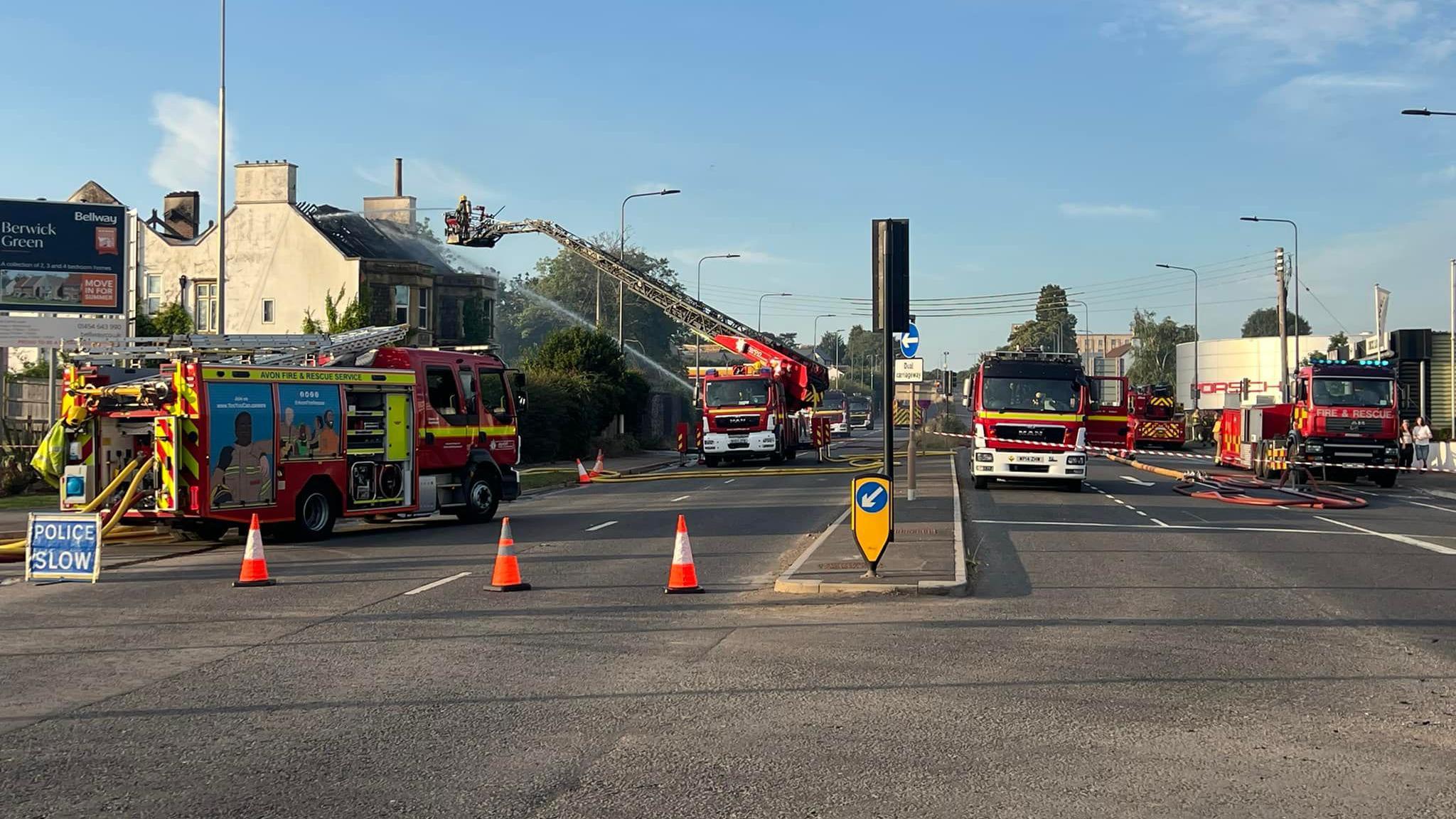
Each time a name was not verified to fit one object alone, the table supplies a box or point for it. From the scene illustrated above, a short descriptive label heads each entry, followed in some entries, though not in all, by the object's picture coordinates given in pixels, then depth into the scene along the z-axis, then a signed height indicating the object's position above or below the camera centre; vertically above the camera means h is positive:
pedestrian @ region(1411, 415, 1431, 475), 47.34 -0.96
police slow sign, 14.32 -1.34
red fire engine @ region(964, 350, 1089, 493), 28.98 -0.07
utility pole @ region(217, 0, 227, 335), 28.17 +5.79
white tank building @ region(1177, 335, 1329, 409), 88.81 +3.46
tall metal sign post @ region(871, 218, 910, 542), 15.91 +1.55
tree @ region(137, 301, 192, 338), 36.62 +2.54
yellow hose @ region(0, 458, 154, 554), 17.44 -1.03
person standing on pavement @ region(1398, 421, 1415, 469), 35.53 -0.91
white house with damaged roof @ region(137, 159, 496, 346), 53.97 +5.73
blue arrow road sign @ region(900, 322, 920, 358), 27.64 +1.46
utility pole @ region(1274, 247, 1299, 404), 50.44 +4.15
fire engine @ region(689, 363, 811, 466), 43.09 +0.18
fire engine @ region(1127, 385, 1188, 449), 61.03 -0.34
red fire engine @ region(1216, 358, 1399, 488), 33.44 -0.07
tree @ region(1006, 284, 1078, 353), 133.38 +9.12
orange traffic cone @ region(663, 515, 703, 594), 13.57 -1.53
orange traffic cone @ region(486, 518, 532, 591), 13.70 -1.53
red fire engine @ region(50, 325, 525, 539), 17.55 -0.18
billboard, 28.28 +3.35
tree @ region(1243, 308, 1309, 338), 169.00 +11.62
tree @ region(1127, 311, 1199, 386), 131.75 +6.48
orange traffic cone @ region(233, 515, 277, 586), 14.16 -1.53
